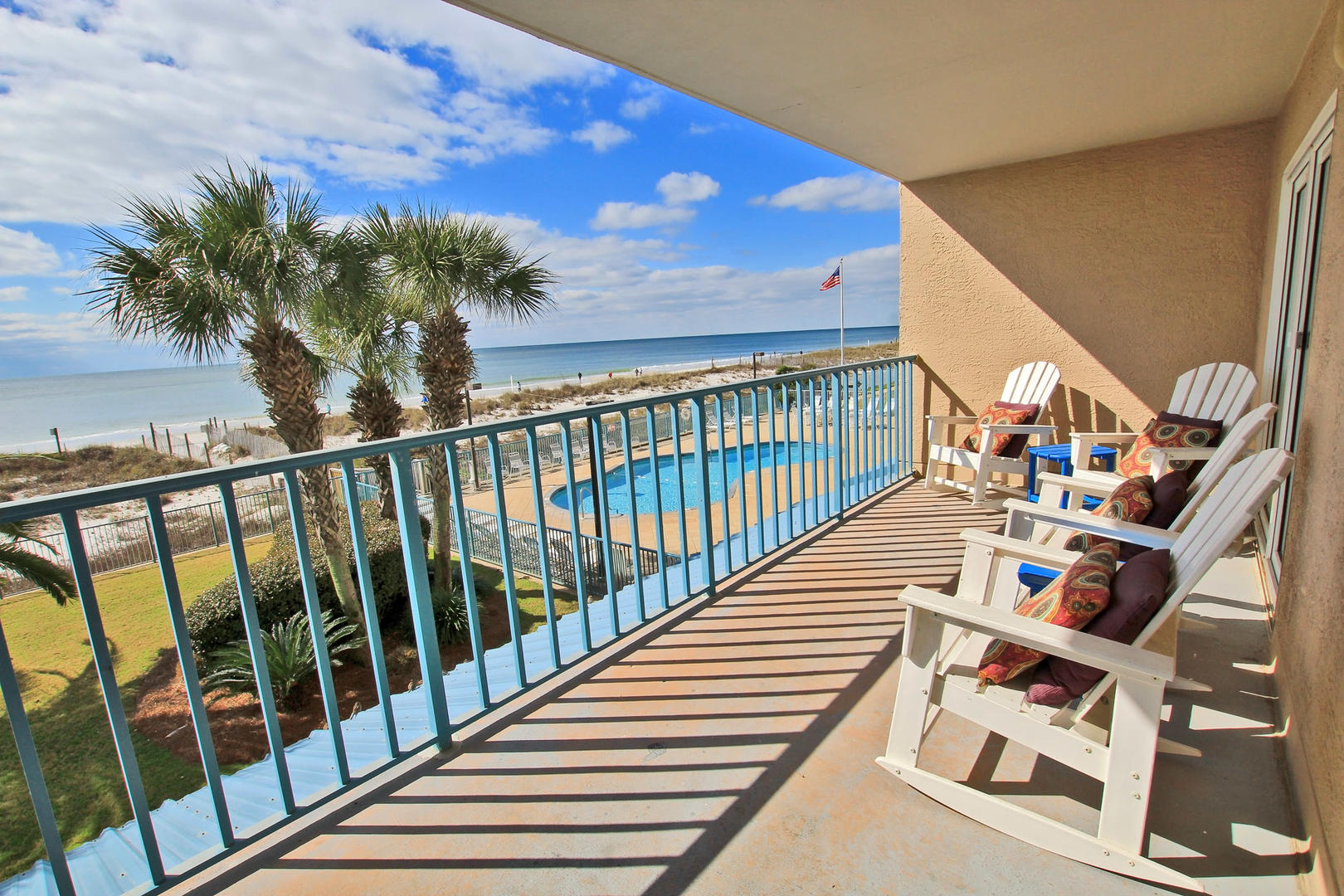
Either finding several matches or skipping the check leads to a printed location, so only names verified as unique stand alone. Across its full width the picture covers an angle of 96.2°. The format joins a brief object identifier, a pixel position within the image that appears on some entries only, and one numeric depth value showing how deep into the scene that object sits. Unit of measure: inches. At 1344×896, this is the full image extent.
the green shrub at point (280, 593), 292.5
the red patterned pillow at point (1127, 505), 80.2
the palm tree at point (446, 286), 367.2
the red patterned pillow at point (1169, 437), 113.2
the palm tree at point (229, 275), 256.1
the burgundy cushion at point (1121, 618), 51.2
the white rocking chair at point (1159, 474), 78.5
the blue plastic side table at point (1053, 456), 149.0
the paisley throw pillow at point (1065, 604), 53.7
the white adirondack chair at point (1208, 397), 113.0
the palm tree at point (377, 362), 394.3
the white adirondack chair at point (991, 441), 159.0
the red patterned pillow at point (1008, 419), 160.7
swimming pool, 603.2
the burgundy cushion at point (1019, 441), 160.4
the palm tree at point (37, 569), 189.9
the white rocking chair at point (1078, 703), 49.1
